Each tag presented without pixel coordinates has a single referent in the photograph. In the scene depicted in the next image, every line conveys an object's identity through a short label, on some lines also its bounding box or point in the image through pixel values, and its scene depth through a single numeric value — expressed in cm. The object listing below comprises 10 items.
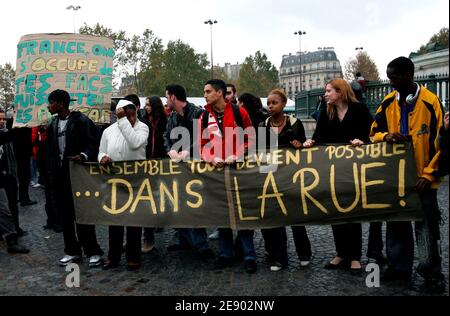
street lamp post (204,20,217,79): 6181
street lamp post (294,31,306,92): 6975
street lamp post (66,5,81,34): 3290
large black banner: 421
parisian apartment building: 12781
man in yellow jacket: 384
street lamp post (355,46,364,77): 6348
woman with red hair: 447
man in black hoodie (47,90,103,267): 505
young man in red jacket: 466
